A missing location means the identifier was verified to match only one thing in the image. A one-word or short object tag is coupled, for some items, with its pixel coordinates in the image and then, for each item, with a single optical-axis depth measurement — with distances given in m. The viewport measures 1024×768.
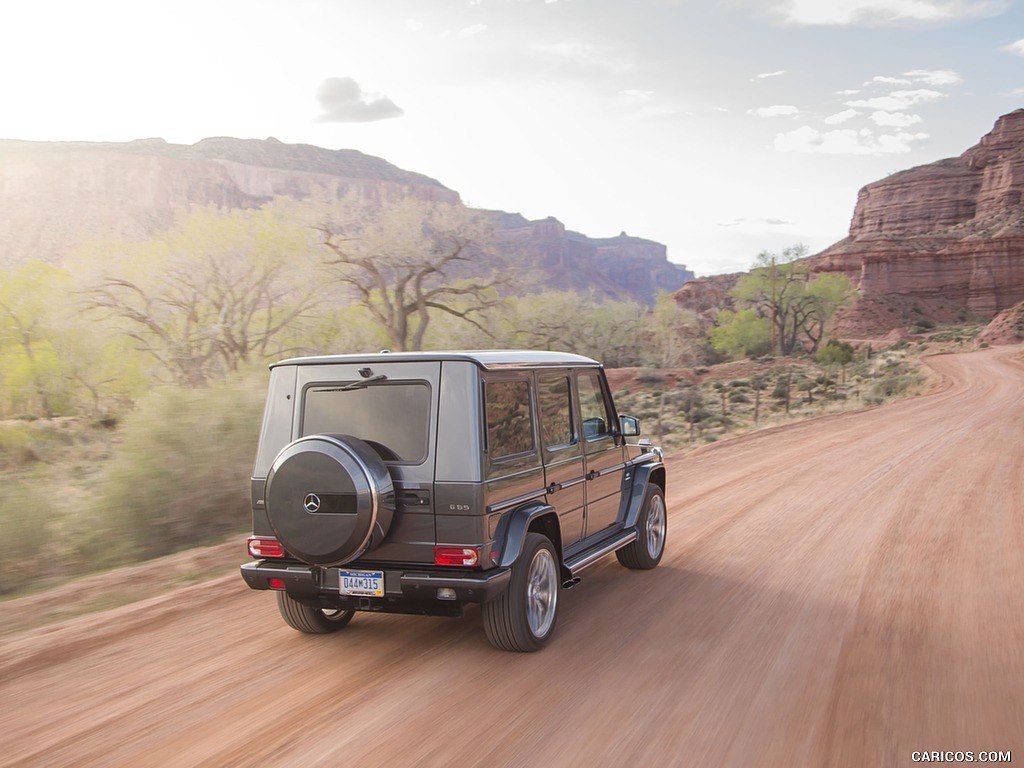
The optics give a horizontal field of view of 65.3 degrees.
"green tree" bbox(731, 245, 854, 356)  66.19
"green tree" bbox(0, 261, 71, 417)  21.86
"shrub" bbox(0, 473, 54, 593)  7.77
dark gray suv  4.55
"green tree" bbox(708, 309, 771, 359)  65.81
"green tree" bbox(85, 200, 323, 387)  22.31
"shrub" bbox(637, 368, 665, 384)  44.72
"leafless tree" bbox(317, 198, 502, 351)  28.06
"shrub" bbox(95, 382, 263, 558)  9.02
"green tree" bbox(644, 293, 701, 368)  59.53
